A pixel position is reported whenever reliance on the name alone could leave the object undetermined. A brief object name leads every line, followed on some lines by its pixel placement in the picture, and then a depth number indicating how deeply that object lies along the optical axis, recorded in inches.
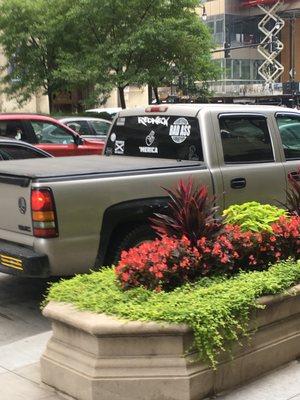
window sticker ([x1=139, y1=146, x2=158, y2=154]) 266.7
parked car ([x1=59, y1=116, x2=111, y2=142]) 646.5
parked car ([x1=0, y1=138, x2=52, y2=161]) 355.7
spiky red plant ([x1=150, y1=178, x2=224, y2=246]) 171.6
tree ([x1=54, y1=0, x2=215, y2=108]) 837.2
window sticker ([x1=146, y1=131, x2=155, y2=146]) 270.3
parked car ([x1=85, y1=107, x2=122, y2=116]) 993.8
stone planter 140.9
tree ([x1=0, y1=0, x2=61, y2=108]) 937.5
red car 489.1
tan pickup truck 203.6
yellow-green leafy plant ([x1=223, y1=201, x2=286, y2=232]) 186.0
